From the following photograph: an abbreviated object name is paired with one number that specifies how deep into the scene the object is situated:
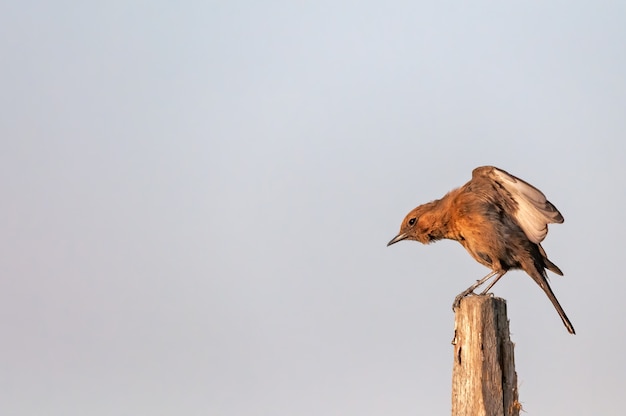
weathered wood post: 10.74
